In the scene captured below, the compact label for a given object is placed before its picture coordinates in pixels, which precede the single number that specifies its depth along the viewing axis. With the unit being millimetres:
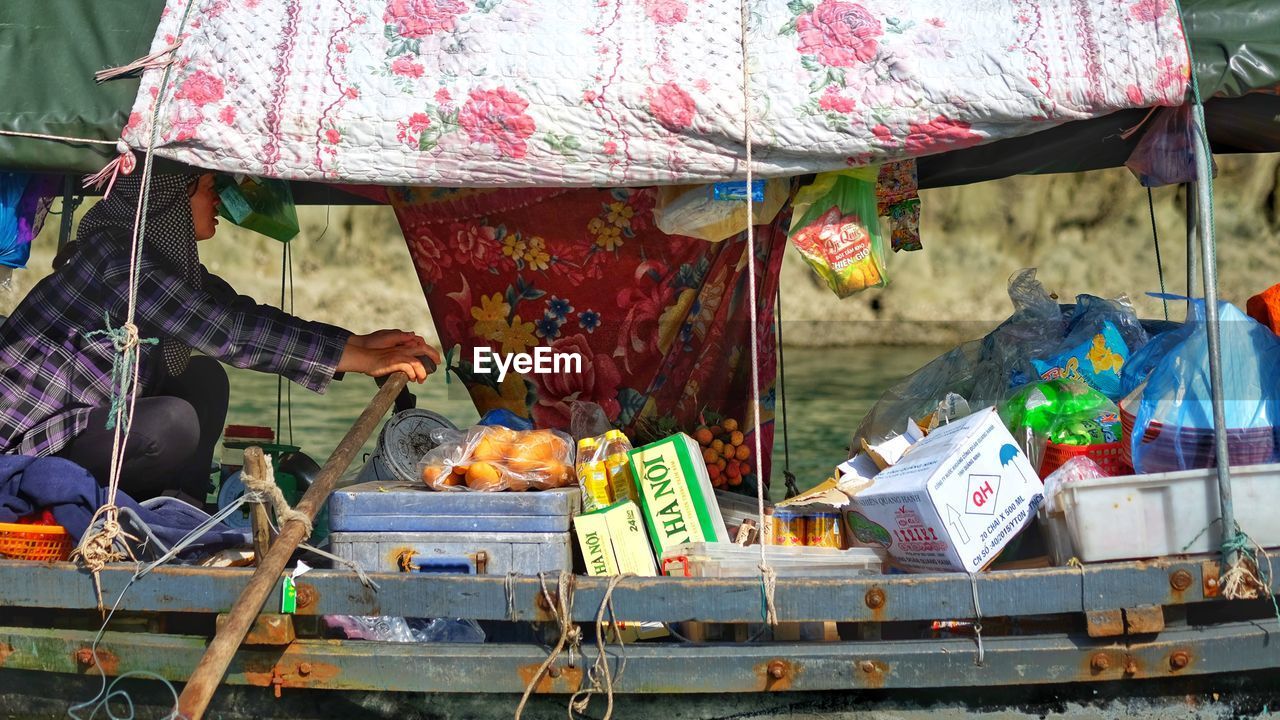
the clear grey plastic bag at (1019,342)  3674
